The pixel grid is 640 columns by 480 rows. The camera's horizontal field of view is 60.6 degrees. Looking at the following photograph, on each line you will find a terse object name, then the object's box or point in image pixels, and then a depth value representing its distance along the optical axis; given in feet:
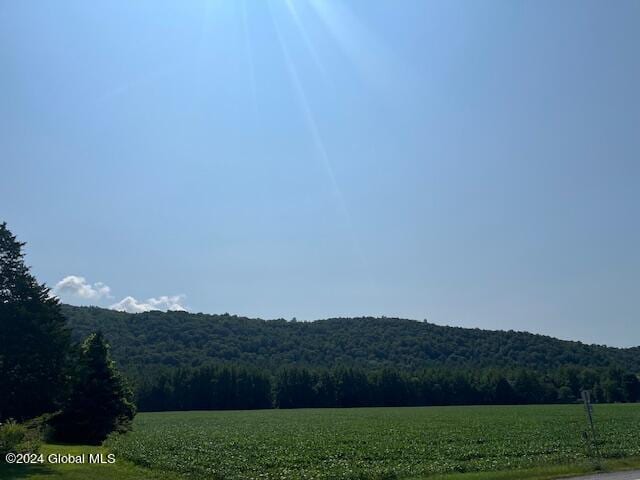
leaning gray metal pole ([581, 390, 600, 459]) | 71.19
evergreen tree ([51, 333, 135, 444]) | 114.01
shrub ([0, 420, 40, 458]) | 70.28
